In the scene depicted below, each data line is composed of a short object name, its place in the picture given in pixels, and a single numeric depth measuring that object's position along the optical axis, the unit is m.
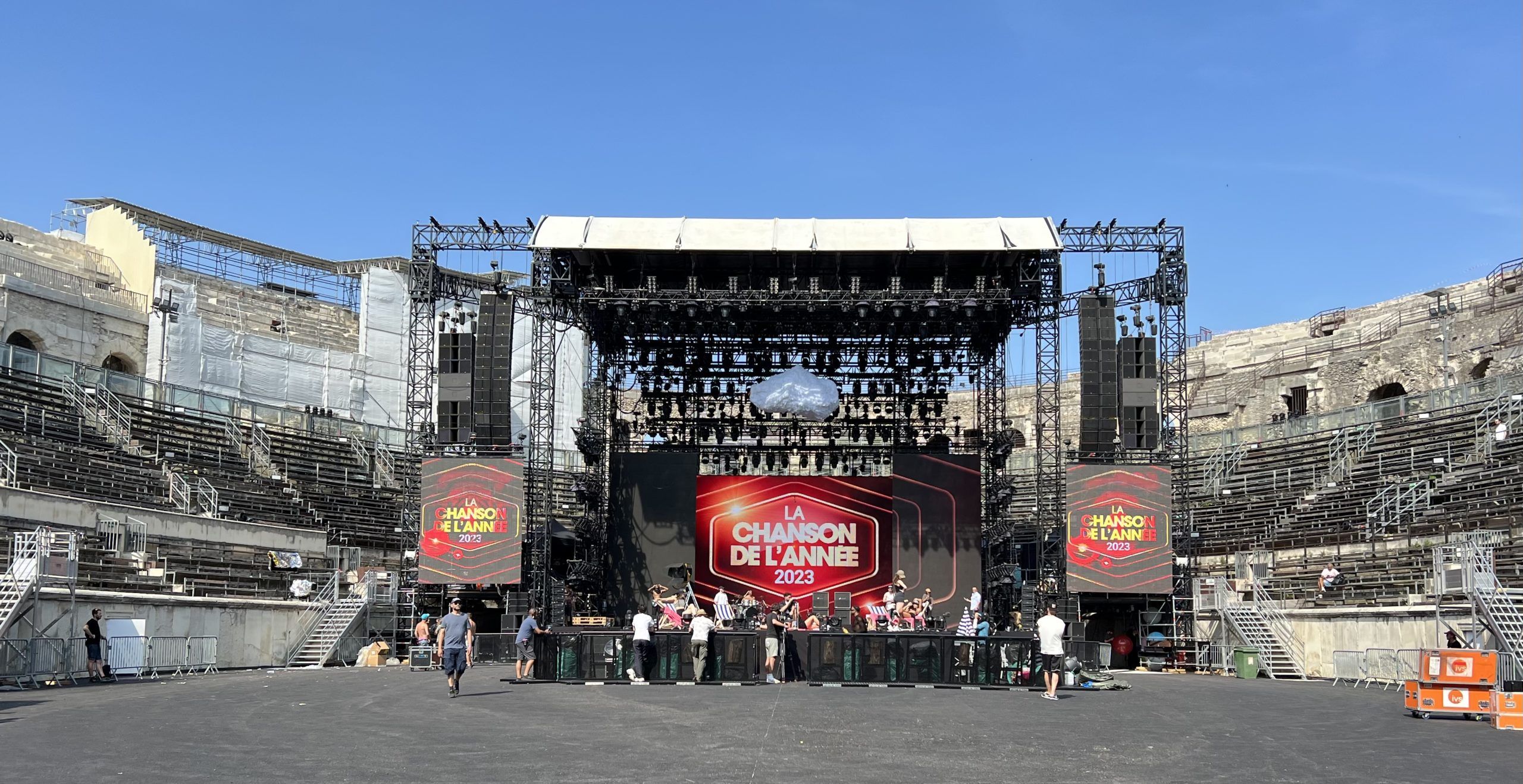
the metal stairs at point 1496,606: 24.80
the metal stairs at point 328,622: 32.94
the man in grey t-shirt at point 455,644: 20.95
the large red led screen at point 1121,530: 33.81
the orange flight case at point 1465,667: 18.67
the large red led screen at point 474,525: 34.56
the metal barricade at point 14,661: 23.52
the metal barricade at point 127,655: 26.59
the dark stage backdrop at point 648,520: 38.75
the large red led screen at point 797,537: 40.44
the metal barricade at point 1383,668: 27.62
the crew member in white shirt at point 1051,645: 21.83
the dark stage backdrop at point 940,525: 38.34
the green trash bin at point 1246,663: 31.92
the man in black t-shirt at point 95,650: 24.84
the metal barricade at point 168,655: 27.61
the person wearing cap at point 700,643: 24.78
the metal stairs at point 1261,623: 32.12
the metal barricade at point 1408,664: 27.00
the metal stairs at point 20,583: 24.77
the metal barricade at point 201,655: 28.70
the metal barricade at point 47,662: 24.00
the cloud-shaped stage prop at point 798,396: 38.81
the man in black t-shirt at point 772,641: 25.84
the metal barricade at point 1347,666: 29.11
